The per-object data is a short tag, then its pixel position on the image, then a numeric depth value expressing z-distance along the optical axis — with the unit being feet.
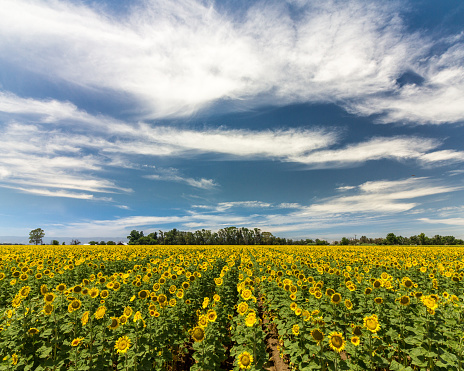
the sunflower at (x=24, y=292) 21.90
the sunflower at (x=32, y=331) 19.82
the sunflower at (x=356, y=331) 17.81
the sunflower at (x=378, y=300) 24.10
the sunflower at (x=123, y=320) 19.77
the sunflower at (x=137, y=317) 19.39
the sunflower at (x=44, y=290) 23.59
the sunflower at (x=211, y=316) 21.24
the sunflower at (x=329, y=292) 23.35
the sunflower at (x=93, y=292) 23.73
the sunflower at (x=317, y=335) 16.47
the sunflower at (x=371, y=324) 17.70
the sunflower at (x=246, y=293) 23.48
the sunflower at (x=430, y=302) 20.24
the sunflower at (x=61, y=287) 23.10
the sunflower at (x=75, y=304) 20.66
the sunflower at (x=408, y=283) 24.46
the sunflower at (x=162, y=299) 24.10
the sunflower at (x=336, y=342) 15.71
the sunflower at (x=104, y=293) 25.06
